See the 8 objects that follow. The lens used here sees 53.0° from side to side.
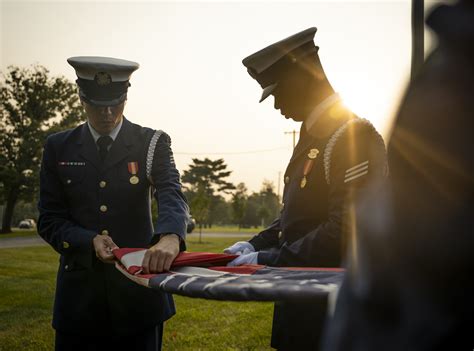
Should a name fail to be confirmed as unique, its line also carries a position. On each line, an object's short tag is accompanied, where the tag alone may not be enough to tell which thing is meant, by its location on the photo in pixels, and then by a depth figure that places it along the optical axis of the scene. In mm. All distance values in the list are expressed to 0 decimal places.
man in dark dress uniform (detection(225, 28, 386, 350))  1857
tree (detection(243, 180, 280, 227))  89312
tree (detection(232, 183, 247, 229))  46034
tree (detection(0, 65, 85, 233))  33219
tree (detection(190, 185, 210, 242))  32562
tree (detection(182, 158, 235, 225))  81438
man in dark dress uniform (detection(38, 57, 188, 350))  2477
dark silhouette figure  372
